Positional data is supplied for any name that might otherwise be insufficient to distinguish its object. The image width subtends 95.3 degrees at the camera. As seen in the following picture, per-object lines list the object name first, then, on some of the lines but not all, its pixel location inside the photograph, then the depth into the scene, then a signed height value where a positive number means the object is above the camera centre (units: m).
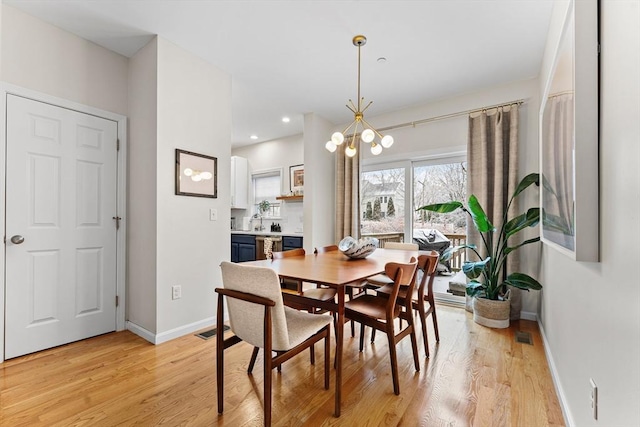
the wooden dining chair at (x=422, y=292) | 2.01 -0.62
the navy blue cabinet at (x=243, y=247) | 5.00 -0.60
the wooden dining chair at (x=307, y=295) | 1.84 -0.62
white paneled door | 2.21 -0.11
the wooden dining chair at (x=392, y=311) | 1.71 -0.63
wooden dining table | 1.54 -0.35
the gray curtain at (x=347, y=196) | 4.25 +0.27
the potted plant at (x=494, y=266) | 2.72 -0.50
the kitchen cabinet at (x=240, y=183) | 5.59 +0.60
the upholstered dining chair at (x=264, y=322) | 1.38 -0.58
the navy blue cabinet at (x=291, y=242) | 4.48 -0.44
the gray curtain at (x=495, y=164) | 3.08 +0.56
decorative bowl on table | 2.23 -0.26
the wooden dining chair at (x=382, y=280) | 2.77 -0.63
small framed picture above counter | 5.20 +0.64
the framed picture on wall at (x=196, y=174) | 2.66 +0.38
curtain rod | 3.21 +1.22
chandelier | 2.34 +0.63
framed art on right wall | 1.10 +0.34
